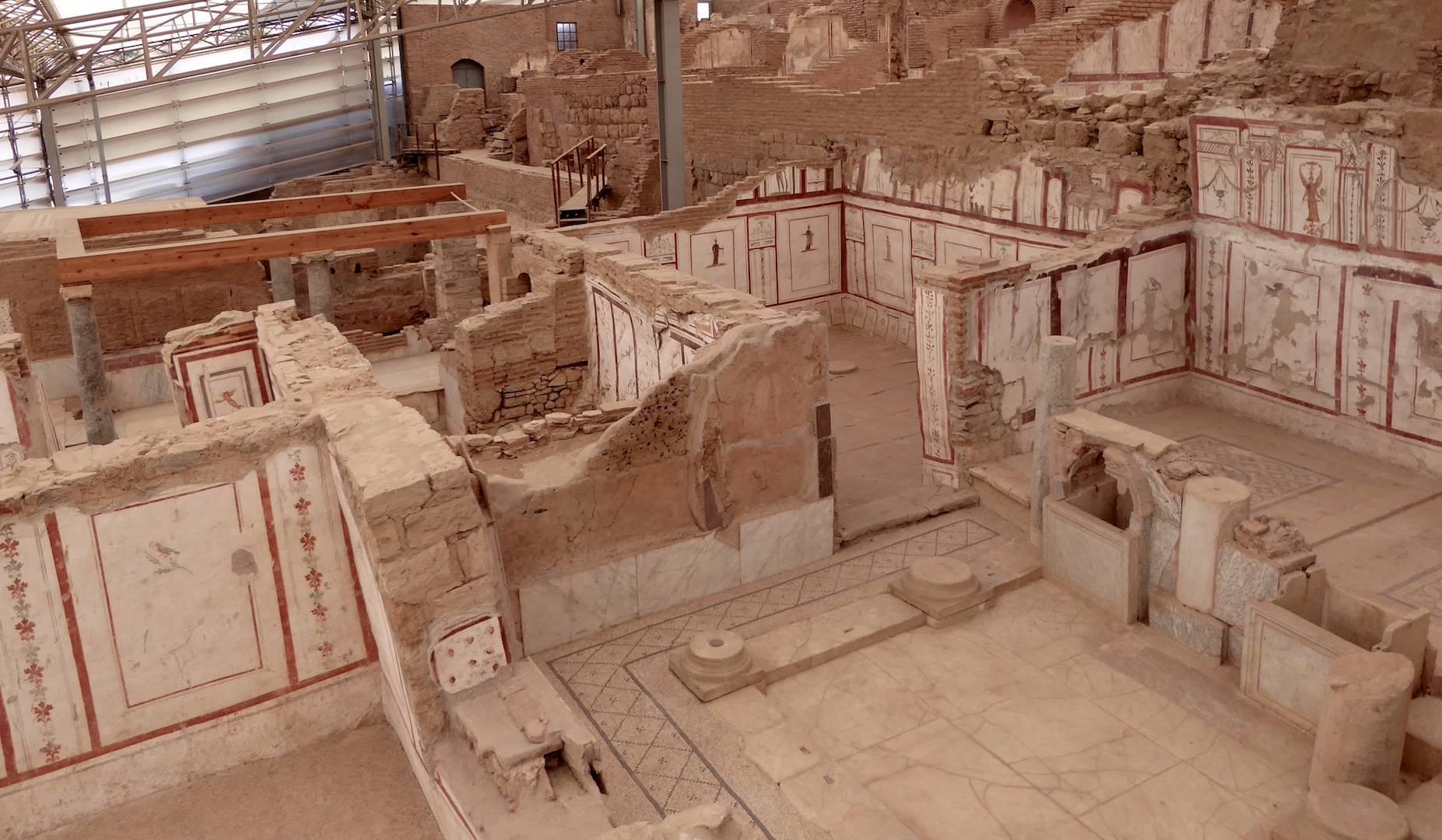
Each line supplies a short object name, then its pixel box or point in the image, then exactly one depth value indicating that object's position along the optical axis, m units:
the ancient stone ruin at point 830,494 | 4.74
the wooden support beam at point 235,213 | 11.74
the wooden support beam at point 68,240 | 9.35
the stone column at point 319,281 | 11.30
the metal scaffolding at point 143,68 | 13.30
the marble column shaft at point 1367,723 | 4.43
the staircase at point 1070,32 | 12.07
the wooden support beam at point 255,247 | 8.91
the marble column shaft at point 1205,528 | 5.59
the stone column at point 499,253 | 10.73
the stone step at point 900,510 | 7.30
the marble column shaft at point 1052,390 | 6.71
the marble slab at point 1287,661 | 5.04
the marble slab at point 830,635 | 5.91
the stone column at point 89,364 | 9.24
